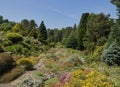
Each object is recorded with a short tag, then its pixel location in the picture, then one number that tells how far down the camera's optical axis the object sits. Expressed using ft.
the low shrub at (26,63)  19.94
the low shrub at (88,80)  10.91
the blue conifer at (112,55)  20.27
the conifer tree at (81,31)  56.87
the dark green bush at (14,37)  33.19
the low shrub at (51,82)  14.28
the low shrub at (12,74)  17.85
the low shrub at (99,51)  32.55
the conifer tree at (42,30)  64.59
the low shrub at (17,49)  29.31
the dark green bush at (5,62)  19.62
